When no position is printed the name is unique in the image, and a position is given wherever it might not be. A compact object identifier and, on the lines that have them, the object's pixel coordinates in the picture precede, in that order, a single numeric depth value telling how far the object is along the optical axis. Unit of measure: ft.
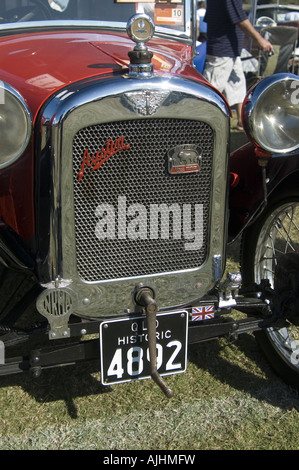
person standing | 18.11
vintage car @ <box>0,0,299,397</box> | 6.12
